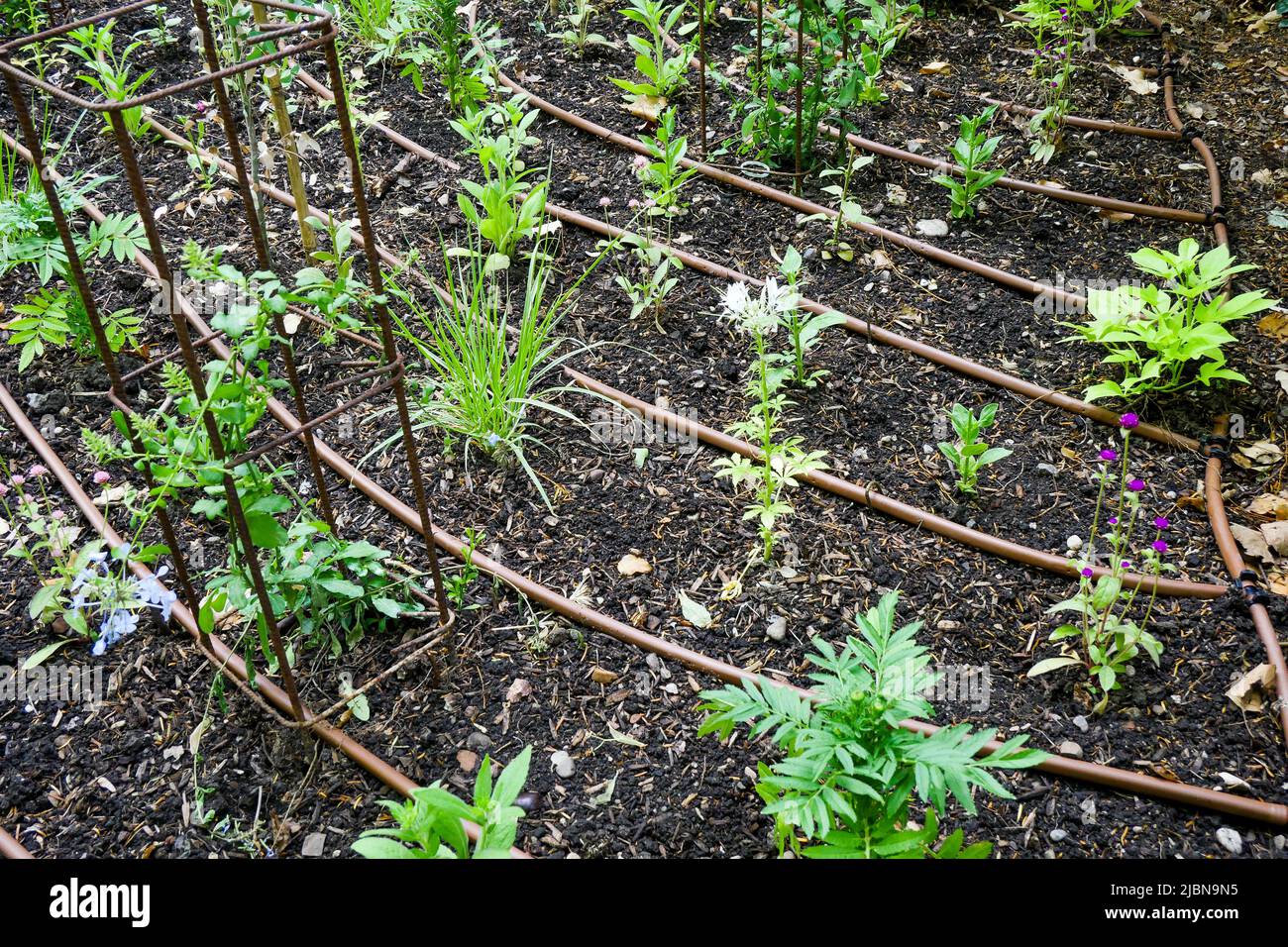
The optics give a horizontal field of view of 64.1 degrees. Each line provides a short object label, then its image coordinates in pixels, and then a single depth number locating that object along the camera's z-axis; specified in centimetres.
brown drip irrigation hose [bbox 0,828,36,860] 190
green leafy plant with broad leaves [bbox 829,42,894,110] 343
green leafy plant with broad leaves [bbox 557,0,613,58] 419
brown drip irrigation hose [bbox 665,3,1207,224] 338
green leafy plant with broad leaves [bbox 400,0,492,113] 356
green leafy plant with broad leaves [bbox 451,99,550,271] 308
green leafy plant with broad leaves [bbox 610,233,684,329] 304
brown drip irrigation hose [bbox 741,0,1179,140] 374
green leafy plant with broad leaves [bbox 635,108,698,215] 316
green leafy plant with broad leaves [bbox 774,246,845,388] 273
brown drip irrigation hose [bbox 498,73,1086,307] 317
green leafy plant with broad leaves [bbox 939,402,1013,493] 254
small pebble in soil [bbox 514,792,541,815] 204
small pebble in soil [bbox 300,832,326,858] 195
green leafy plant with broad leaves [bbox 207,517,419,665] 202
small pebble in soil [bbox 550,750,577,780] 211
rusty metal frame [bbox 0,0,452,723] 159
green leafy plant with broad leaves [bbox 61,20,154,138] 314
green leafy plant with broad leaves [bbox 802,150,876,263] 329
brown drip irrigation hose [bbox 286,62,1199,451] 280
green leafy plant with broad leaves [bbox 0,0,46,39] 392
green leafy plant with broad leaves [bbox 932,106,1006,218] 331
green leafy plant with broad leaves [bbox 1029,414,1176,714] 219
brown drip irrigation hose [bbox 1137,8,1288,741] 221
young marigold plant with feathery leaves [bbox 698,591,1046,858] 157
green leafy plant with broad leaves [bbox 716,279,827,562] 243
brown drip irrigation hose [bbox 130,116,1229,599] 240
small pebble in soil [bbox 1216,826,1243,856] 195
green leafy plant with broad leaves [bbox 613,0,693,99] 354
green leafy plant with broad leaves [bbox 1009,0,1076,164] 370
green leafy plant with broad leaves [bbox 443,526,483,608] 230
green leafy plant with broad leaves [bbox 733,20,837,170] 348
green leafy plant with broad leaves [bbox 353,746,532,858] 149
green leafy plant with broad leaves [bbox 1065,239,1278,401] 271
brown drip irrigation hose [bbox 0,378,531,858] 204
